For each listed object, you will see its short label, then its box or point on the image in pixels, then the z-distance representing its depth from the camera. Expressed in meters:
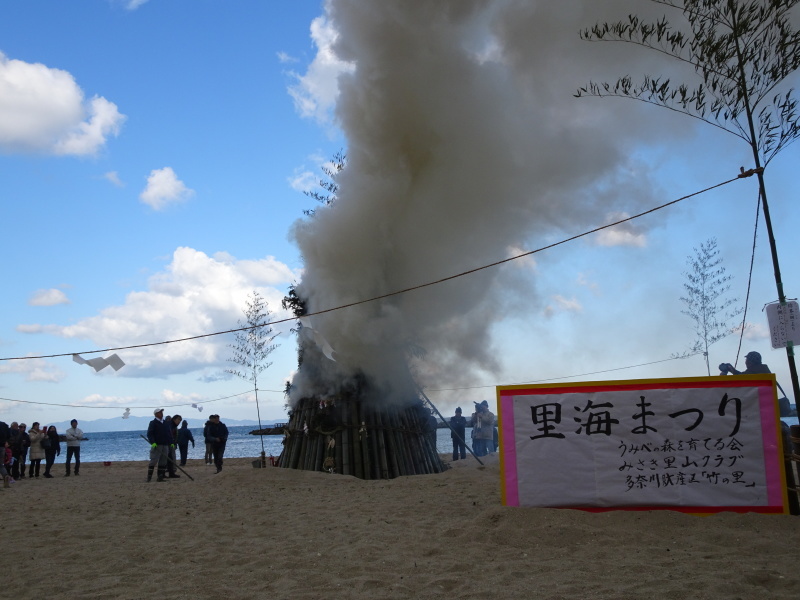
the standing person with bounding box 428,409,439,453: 14.54
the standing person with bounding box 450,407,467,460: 16.19
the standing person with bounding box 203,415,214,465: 16.48
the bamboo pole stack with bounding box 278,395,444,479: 12.80
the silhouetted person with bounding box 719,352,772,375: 9.80
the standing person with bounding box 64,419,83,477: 17.48
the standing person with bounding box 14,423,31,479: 16.45
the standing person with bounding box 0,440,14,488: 13.48
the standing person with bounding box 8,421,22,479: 16.22
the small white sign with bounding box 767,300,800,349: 7.26
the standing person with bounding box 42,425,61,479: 17.47
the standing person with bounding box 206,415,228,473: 16.39
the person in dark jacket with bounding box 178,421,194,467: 18.08
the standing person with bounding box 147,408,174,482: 14.12
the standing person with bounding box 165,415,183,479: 14.99
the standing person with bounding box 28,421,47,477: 16.89
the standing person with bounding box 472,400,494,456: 18.26
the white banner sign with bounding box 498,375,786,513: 6.96
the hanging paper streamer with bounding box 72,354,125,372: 11.76
